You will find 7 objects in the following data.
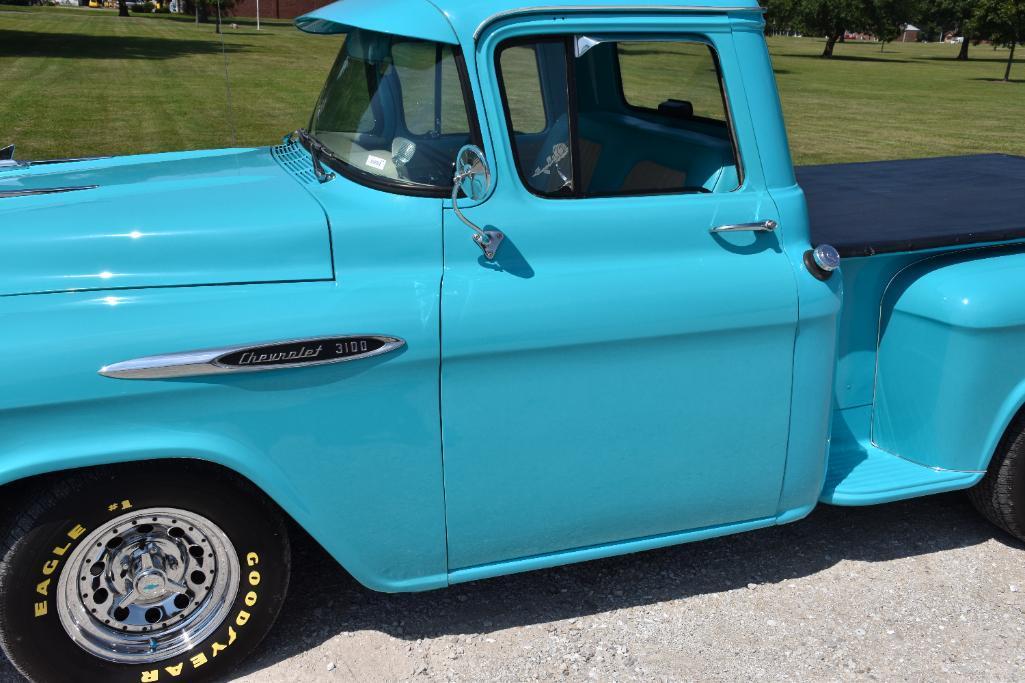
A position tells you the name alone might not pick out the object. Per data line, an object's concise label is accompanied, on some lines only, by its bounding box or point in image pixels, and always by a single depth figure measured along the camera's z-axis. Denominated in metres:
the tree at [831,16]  45.66
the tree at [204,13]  45.38
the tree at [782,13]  47.28
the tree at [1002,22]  33.38
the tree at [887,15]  46.56
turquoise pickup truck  2.58
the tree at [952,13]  45.84
